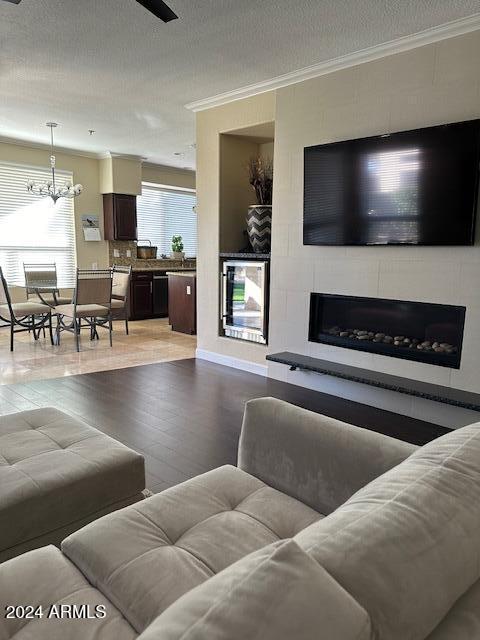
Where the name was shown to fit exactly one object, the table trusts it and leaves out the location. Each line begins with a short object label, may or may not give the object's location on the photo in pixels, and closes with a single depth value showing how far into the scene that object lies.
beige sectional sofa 0.57
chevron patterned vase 4.55
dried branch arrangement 4.64
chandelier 6.08
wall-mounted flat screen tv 3.01
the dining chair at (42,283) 6.09
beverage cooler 4.56
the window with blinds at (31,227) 6.78
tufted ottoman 1.54
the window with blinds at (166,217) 8.63
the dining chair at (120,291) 6.32
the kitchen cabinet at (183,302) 6.38
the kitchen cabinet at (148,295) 7.80
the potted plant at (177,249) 8.75
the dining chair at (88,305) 5.64
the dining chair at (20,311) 5.47
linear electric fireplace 3.26
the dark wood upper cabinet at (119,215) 7.70
